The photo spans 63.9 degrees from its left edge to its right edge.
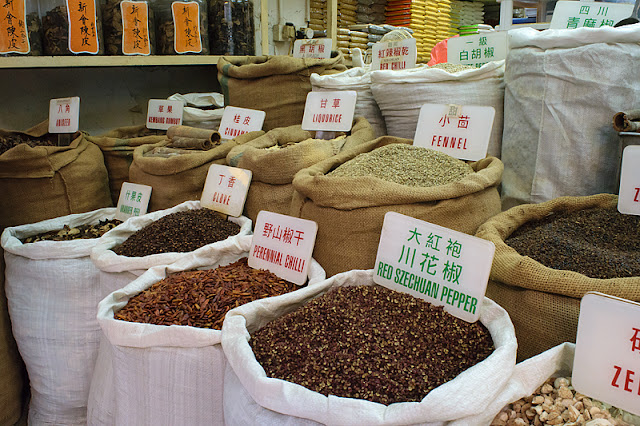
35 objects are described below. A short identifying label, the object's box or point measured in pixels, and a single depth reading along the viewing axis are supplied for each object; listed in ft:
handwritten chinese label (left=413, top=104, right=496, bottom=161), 4.51
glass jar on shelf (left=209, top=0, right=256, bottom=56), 8.07
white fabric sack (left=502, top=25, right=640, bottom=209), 3.96
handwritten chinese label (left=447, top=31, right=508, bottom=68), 5.94
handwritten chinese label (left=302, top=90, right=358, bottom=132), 5.61
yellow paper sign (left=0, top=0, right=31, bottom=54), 6.78
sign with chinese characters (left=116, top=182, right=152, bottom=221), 5.75
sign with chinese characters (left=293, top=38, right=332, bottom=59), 6.93
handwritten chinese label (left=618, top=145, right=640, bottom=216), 3.37
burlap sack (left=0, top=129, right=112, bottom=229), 5.96
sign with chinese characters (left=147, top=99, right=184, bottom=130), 7.39
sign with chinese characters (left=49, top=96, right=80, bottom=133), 6.84
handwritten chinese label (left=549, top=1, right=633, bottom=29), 5.35
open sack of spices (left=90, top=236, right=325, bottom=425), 3.15
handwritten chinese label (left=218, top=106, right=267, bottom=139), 6.37
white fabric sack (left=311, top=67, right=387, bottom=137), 5.84
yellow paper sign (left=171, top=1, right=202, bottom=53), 7.75
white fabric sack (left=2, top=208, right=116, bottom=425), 4.84
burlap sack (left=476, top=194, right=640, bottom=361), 2.74
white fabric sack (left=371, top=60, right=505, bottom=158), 4.98
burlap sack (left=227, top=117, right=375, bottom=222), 4.75
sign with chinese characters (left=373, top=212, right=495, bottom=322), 2.94
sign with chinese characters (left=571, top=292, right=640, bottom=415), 2.39
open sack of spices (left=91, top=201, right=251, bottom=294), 4.30
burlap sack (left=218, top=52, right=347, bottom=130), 6.15
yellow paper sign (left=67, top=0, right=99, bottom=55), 7.13
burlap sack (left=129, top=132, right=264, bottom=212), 5.49
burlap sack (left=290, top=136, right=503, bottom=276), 3.67
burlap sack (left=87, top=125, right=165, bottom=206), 6.99
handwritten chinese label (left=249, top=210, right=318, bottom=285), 3.90
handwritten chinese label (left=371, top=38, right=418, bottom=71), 5.99
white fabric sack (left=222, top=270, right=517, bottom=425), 2.23
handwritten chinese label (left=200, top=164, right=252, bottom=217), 5.08
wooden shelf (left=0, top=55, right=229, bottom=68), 6.70
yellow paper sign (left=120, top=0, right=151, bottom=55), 7.49
